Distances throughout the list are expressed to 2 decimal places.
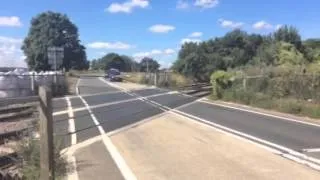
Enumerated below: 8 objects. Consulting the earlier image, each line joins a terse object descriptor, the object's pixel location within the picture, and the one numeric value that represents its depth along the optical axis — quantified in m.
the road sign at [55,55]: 25.86
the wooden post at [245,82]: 15.56
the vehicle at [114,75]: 38.28
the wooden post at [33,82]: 16.86
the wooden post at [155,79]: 31.03
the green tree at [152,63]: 61.50
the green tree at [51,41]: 51.99
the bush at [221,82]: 17.27
